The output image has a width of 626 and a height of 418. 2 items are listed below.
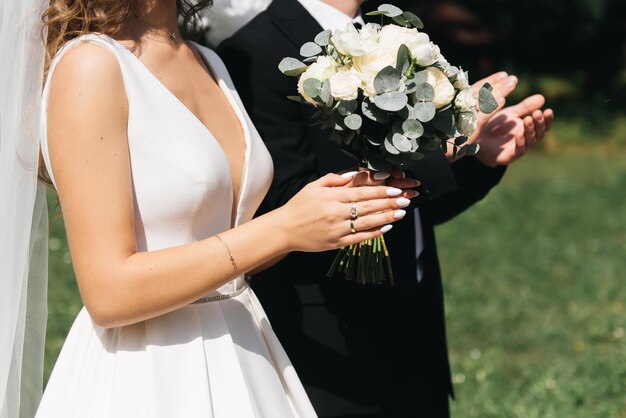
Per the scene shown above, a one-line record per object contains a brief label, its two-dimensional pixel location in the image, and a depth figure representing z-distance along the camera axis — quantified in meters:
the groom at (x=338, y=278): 3.17
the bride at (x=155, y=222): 2.26
